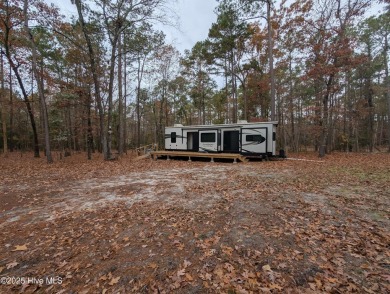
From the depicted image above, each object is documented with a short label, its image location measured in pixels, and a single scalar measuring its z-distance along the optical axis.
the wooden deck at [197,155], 11.71
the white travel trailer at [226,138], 11.77
